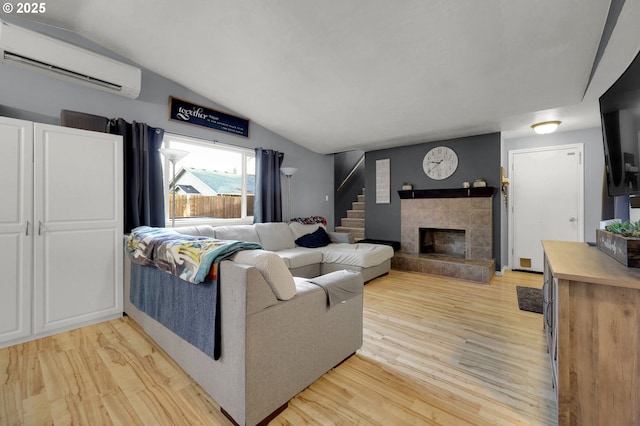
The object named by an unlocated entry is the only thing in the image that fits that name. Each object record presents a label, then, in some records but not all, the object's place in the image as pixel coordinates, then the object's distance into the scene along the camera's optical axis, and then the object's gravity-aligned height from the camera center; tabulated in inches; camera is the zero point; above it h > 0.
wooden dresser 42.3 -21.7
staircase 230.5 -6.9
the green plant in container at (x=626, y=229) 49.3 -3.4
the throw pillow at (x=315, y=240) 165.5 -16.5
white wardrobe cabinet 82.7 -4.8
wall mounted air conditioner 88.6 +55.7
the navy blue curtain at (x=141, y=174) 116.9 +18.0
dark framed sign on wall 137.5 +53.7
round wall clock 179.0 +34.3
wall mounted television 53.2 +18.0
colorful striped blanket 54.6 -9.1
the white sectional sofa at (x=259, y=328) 49.9 -25.3
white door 162.9 +8.1
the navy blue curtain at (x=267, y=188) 173.0 +16.7
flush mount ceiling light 143.9 +46.5
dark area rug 113.1 -39.6
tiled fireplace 162.2 -13.7
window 142.9 +18.3
